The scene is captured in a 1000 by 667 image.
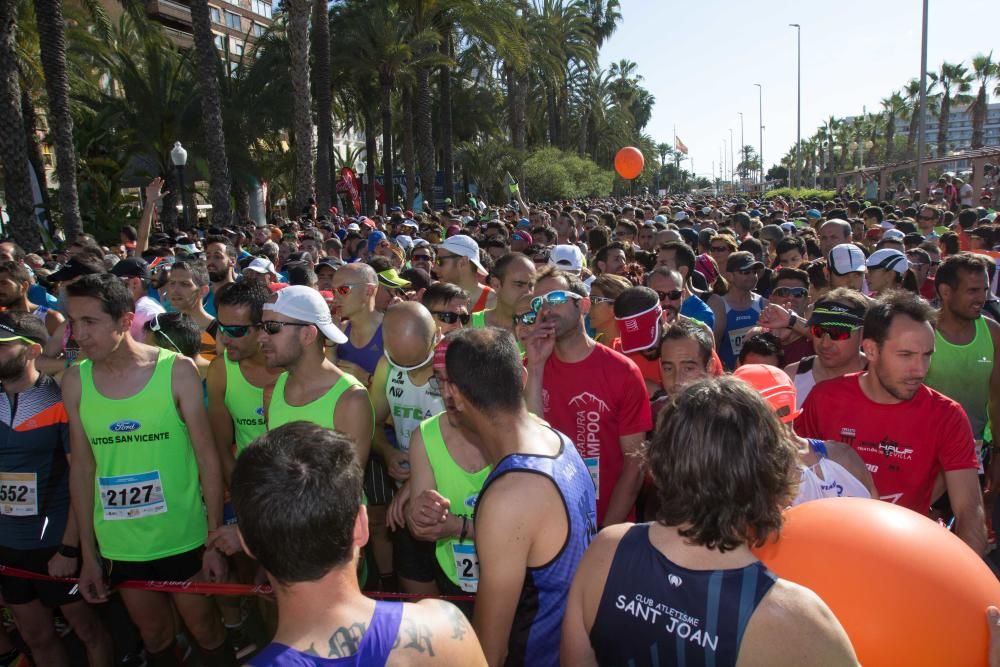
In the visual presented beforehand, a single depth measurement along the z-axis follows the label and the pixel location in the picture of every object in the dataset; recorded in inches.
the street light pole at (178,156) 605.3
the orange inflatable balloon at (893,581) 69.0
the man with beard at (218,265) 297.1
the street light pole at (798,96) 1787.8
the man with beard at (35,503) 147.4
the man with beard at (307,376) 135.0
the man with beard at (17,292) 237.5
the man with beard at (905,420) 118.5
